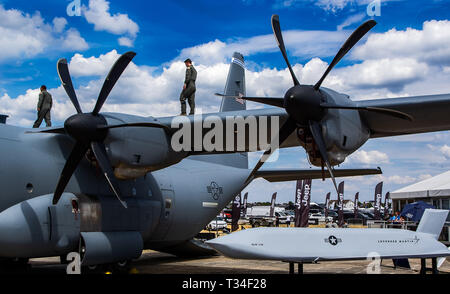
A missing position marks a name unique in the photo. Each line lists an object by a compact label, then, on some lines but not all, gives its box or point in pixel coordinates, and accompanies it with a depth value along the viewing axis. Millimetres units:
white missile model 10758
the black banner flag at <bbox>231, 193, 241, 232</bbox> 28772
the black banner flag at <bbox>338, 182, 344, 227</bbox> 33031
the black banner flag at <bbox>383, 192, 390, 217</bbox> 46681
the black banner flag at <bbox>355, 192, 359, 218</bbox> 43306
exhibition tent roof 26350
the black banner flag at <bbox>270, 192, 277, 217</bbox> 45531
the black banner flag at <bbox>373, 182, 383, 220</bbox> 39219
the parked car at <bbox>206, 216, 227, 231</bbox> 37425
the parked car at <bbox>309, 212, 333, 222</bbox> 50003
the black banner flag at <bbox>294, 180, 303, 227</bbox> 26531
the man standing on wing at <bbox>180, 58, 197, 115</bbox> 12656
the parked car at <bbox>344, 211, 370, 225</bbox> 44975
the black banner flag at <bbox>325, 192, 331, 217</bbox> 46984
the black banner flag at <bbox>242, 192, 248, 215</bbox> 47103
